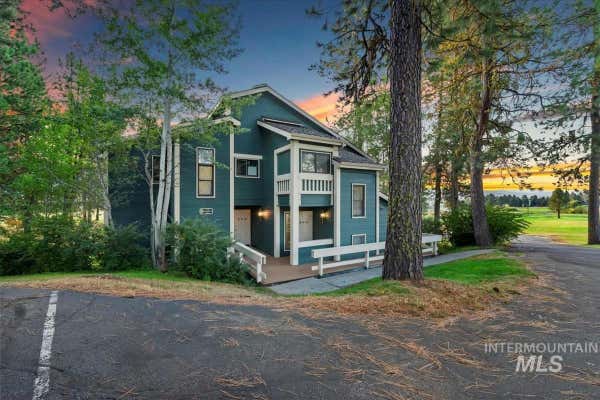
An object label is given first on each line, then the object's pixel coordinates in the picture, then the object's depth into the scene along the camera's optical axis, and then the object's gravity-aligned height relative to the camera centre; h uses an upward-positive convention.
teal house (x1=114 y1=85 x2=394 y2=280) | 12.19 +0.80
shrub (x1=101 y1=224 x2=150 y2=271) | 9.62 -1.74
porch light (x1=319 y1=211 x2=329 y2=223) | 13.98 -0.69
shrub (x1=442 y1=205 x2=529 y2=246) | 14.50 -1.25
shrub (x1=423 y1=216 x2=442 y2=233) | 16.72 -1.50
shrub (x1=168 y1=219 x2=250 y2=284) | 9.11 -1.75
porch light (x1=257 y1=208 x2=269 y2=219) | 14.02 -0.56
